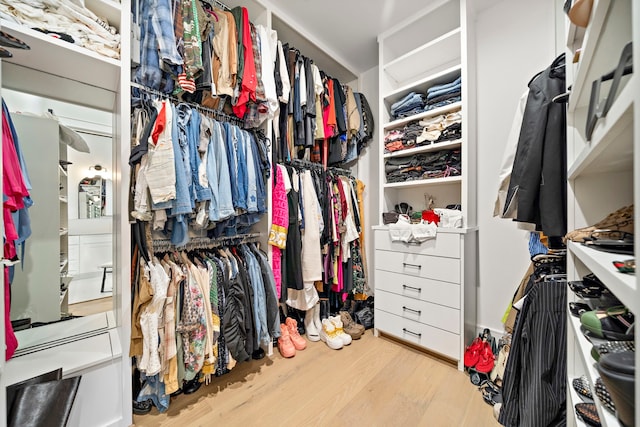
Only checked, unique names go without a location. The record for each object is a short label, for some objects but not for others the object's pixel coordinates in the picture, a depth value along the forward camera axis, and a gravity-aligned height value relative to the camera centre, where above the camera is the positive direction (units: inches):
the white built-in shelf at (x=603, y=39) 21.2 +15.6
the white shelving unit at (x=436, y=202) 68.2 +3.5
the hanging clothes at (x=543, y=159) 39.9 +8.7
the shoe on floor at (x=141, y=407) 53.9 -40.3
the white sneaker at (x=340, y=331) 81.1 -37.8
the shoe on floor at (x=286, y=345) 74.5 -38.5
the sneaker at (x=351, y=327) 84.6 -38.2
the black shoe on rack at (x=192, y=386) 60.4 -40.3
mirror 50.4 -0.3
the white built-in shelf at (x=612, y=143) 16.0 +5.7
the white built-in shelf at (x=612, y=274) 13.3 -3.9
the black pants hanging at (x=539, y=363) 35.1 -21.6
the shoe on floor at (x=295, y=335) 78.7 -37.9
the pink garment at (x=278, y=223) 72.6 -2.3
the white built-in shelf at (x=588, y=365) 18.8 -14.3
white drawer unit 67.0 -22.0
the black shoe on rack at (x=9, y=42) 30.5 +21.3
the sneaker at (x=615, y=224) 25.7 -1.3
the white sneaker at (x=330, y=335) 78.7 -38.5
